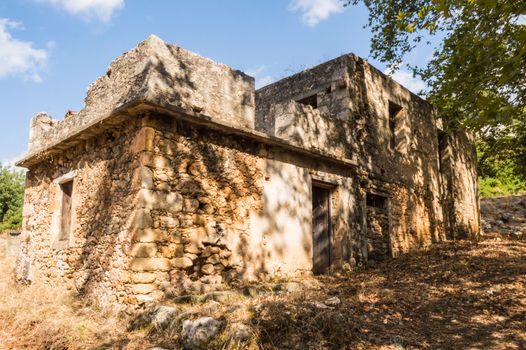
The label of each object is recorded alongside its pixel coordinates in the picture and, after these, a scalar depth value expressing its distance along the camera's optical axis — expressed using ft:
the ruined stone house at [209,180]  21.08
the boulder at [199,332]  14.98
